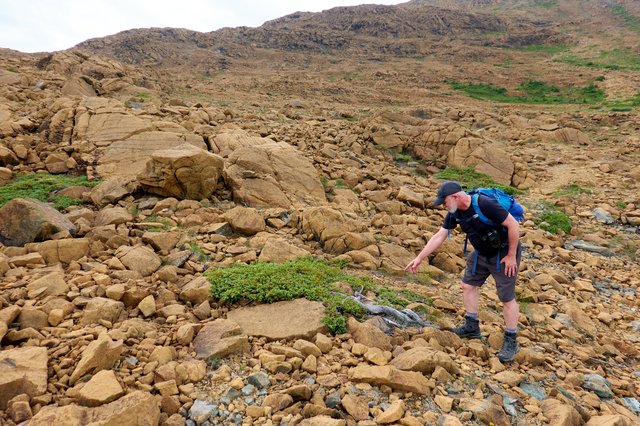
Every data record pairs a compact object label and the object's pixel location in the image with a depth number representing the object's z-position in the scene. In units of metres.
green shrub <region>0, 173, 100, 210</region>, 6.71
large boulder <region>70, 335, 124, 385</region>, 3.21
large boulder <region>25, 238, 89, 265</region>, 5.02
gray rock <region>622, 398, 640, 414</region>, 3.93
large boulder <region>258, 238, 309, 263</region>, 5.65
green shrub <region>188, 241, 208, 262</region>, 5.50
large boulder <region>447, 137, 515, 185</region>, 11.73
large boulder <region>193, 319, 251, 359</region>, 3.70
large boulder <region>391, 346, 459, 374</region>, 3.65
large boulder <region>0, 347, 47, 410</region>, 2.93
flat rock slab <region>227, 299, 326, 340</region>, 4.07
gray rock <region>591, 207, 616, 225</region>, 9.23
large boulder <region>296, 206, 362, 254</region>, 6.46
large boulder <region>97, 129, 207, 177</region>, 7.99
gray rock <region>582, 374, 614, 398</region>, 4.05
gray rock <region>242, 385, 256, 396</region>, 3.30
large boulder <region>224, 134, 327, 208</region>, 7.78
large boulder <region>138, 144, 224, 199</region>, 7.05
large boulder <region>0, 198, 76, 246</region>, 5.30
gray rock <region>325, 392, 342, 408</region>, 3.22
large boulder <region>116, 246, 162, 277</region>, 4.98
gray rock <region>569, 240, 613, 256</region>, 8.11
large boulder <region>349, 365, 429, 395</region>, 3.40
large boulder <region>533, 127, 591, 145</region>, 14.45
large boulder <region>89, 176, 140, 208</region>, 6.85
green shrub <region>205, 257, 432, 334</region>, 4.53
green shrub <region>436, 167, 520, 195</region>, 10.92
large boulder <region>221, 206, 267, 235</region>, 6.39
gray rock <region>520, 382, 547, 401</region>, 3.74
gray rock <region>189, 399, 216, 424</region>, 3.04
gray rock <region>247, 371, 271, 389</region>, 3.38
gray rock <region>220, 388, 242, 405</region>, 3.22
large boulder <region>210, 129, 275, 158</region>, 9.18
